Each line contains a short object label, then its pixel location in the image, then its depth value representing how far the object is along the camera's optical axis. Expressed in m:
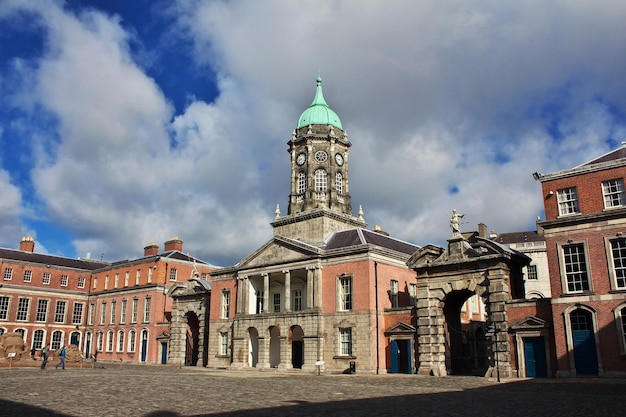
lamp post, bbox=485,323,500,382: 30.79
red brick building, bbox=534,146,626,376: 28.20
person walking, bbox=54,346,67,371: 37.56
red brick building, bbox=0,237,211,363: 59.28
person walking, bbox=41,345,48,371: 37.19
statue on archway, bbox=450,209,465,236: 35.59
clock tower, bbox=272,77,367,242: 48.66
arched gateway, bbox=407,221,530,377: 32.53
